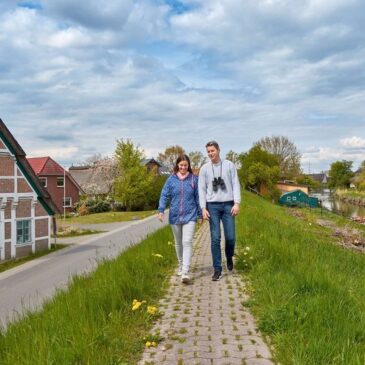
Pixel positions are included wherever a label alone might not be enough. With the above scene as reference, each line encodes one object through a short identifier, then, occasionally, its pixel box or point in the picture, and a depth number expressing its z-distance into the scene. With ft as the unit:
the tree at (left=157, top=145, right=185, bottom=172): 329.31
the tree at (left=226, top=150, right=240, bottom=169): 265.54
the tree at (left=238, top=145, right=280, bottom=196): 218.18
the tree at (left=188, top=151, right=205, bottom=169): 314.02
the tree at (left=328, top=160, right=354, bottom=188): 366.22
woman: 24.09
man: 23.53
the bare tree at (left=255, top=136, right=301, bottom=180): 294.05
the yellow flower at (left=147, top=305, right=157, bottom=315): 16.88
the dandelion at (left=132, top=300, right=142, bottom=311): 16.70
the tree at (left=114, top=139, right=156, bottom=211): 185.98
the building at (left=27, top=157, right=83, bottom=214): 188.44
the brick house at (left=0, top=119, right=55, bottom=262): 69.46
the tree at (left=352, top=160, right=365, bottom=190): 281.54
